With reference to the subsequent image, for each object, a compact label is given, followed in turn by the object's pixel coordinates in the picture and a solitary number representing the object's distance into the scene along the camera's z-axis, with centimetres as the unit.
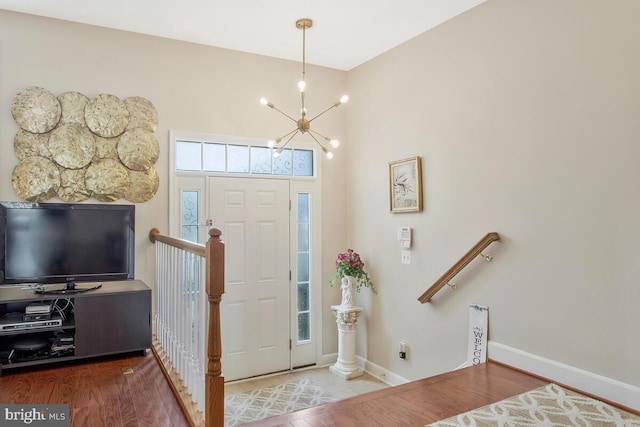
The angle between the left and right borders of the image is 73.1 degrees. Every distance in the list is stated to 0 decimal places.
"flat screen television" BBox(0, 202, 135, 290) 293
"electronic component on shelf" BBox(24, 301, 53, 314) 282
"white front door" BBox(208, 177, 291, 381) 404
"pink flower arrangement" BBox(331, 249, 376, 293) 417
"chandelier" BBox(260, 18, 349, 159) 325
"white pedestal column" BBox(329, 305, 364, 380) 418
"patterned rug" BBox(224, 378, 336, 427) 337
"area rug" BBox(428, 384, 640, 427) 213
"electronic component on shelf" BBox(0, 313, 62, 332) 270
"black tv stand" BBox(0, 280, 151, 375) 275
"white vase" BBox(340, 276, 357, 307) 424
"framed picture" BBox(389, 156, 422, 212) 367
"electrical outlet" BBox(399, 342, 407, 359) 381
